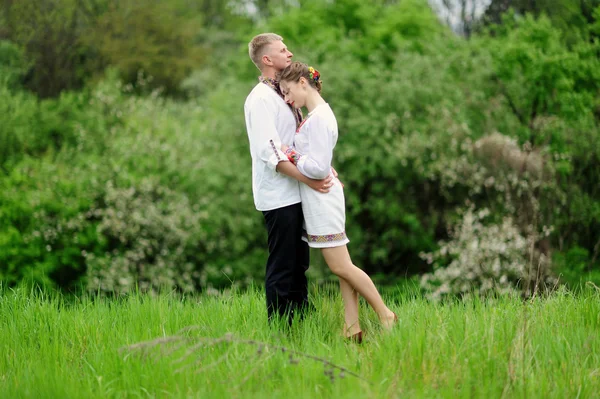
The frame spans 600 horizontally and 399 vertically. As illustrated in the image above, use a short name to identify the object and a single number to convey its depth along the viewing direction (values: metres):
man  8.49
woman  8.39
